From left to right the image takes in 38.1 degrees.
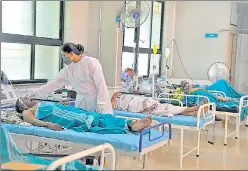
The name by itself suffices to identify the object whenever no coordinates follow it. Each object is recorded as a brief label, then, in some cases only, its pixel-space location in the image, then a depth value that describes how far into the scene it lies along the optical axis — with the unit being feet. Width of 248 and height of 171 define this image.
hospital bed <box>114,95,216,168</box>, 12.28
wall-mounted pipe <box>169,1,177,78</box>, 17.04
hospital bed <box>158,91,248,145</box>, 15.31
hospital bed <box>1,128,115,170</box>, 5.51
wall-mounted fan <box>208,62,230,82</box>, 15.60
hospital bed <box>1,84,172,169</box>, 8.31
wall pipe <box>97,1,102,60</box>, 15.52
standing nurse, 10.75
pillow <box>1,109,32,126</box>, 9.66
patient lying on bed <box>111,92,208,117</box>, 13.50
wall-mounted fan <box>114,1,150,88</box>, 13.79
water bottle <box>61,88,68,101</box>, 13.18
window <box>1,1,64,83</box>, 11.54
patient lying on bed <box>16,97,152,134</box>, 9.31
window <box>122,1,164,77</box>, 17.31
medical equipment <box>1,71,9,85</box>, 10.81
